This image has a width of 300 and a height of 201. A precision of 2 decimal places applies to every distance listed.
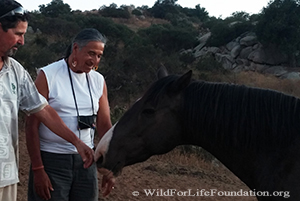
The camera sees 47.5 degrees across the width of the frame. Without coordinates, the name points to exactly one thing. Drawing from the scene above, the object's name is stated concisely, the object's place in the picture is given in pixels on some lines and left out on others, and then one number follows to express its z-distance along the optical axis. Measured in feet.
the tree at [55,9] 119.43
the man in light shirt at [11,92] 6.06
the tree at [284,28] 78.84
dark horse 7.07
